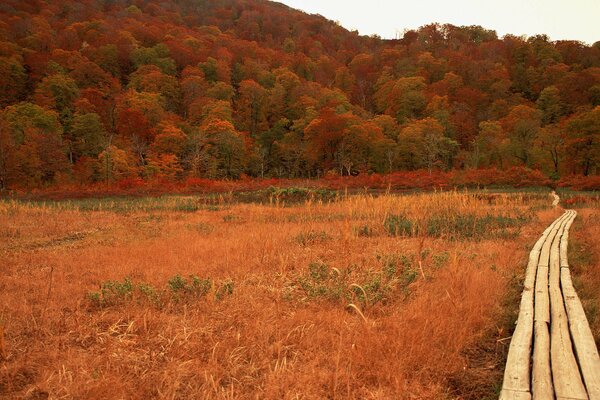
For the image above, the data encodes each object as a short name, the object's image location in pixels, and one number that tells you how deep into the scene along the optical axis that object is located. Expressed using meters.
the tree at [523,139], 50.44
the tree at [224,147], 54.34
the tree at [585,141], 42.91
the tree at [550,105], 63.81
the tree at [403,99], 74.19
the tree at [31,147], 39.00
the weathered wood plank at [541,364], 2.77
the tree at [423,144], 55.91
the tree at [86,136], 52.28
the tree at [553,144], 47.12
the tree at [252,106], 71.25
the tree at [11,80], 58.38
